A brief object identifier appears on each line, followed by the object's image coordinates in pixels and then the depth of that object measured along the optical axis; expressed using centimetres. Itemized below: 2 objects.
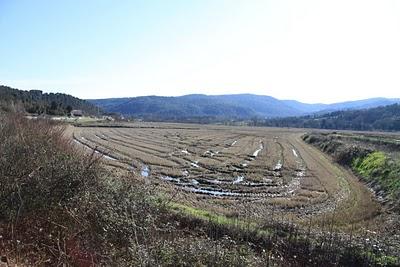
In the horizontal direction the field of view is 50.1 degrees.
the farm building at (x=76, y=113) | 13062
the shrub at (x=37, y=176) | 951
